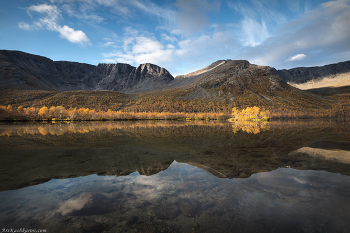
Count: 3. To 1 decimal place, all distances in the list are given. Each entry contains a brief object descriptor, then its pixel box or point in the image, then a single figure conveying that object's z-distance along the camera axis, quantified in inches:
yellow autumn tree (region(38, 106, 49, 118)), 4815.0
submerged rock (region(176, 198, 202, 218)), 222.9
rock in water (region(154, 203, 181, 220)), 216.4
